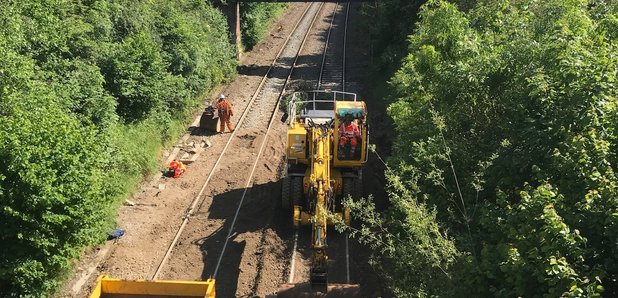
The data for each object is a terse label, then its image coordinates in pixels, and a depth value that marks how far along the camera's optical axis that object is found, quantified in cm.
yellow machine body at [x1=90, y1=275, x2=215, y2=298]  1098
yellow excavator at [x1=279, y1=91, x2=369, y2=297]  1470
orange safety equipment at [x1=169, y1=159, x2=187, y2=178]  1970
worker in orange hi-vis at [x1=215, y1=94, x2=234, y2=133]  2310
